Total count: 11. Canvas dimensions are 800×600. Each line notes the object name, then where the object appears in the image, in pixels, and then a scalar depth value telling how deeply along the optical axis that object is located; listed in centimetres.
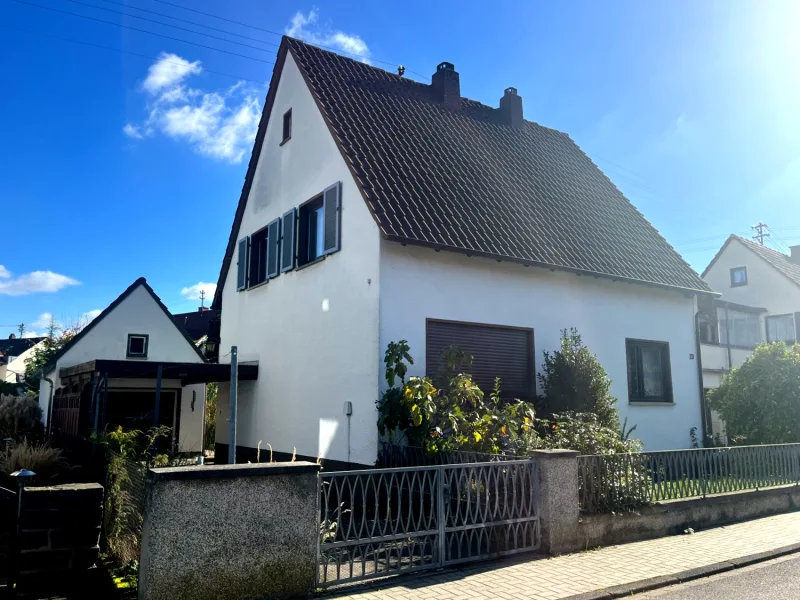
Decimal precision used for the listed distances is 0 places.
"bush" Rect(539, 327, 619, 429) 1173
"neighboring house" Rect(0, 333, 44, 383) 4562
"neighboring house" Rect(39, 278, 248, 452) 1850
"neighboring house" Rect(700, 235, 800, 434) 3055
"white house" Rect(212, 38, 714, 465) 1107
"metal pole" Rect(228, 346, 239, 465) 814
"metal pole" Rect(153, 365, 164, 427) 1137
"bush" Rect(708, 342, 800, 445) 1378
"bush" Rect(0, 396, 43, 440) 1684
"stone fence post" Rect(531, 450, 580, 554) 734
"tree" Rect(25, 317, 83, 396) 2819
